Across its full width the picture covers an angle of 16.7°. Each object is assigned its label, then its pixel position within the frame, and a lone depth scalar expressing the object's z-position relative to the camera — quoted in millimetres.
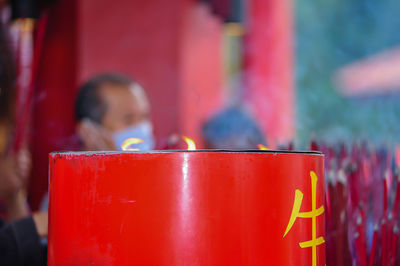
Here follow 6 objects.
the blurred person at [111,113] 6715
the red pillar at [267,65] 14854
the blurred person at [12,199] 2809
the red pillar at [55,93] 9871
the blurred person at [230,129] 9111
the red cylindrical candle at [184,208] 2309
